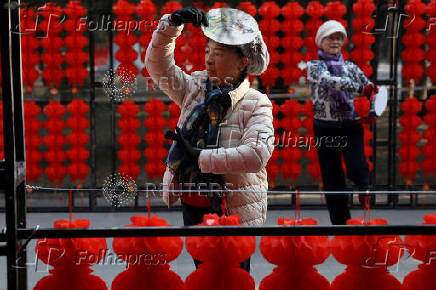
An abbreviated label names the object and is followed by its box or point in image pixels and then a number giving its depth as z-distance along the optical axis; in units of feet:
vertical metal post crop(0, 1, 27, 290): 14.30
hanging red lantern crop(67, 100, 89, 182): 42.96
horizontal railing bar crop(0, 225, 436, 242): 14.56
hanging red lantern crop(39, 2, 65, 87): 41.96
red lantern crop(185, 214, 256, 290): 16.01
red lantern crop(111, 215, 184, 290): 16.19
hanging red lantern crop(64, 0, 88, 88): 40.42
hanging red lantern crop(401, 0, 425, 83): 41.75
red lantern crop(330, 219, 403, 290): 16.30
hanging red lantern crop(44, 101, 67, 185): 43.24
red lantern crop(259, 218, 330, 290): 16.08
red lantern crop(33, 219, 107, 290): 16.05
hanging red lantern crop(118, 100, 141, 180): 42.78
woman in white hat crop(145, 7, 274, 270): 17.38
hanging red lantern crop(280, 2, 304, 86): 42.01
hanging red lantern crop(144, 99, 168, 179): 42.88
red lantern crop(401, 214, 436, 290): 16.57
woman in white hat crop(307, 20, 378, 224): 33.58
